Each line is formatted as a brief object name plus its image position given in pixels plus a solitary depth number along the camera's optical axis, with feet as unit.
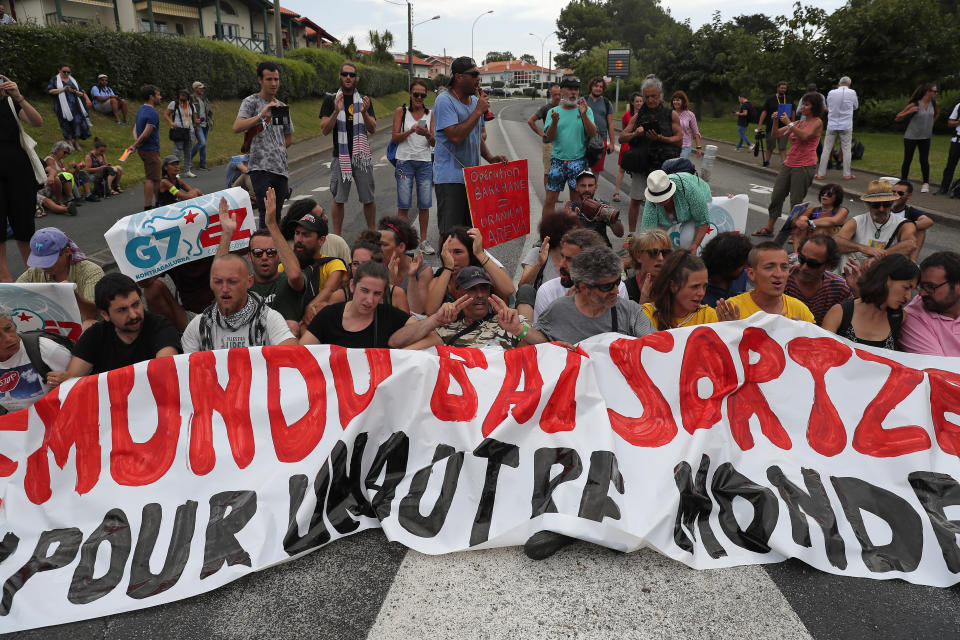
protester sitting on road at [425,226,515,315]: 16.30
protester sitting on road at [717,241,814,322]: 13.64
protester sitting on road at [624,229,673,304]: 16.08
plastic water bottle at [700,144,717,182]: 32.45
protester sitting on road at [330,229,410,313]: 15.70
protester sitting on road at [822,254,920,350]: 13.26
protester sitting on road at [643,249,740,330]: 13.66
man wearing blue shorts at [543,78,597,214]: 28.68
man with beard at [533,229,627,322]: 15.53
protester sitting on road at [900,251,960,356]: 13.23
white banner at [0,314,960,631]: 9.87
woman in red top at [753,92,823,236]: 30.09
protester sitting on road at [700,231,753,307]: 15.55
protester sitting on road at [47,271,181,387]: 12.68
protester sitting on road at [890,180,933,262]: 21.12
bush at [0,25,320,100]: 56.54
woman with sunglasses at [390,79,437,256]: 27.27
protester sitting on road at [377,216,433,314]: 16.69
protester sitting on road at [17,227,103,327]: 15.52
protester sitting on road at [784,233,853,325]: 15.34
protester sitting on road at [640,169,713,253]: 19.97
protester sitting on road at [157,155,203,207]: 25.54
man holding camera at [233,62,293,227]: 24.73
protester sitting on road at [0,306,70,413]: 12.78
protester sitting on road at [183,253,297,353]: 13.41
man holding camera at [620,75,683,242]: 28.07
